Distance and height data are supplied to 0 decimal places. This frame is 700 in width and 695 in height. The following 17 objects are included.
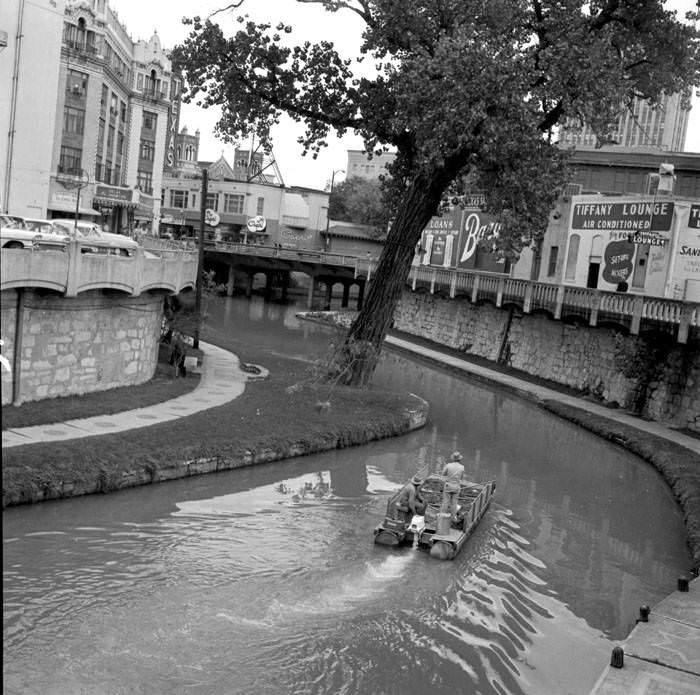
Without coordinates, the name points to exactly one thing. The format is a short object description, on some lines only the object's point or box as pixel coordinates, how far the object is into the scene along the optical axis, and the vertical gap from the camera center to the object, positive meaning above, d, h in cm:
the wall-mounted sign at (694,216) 3956 +272
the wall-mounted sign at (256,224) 10506 +72
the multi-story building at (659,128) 17650 +2900
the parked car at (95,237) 2802 -80
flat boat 1788 -537
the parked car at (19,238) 2494 -91
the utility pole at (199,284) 3771 -239
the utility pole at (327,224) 11112 +180
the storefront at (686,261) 3978 +80
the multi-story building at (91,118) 4856 +612
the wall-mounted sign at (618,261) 4353 +55
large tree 2700 +500
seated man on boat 1898 -506
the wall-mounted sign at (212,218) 10350 +84
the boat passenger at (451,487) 1853 -453
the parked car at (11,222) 2856 -58
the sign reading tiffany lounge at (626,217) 4040 +260
